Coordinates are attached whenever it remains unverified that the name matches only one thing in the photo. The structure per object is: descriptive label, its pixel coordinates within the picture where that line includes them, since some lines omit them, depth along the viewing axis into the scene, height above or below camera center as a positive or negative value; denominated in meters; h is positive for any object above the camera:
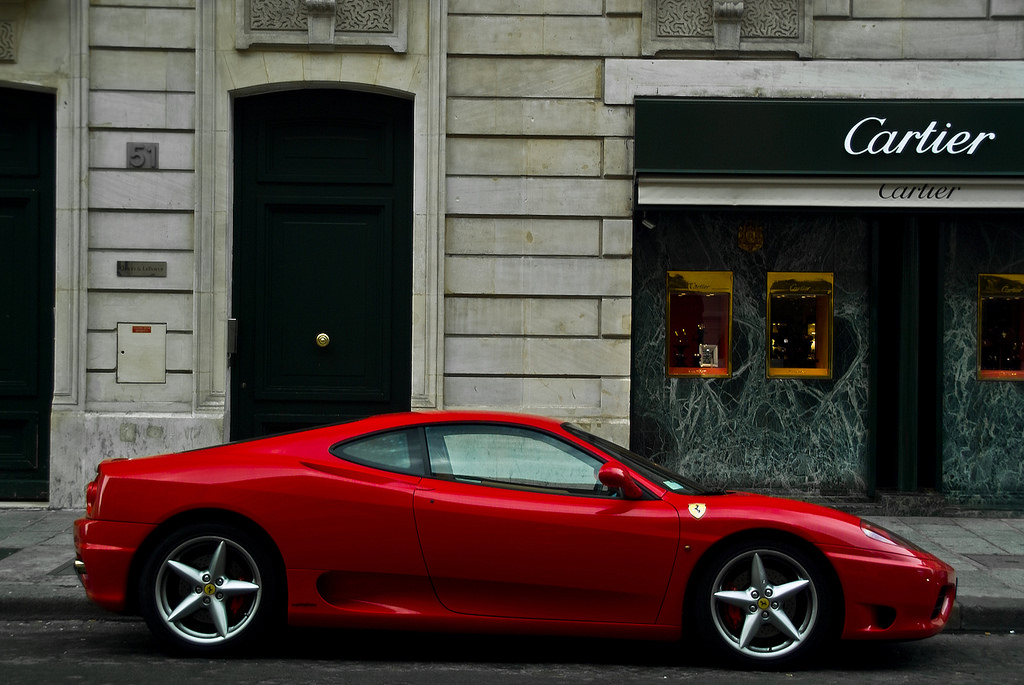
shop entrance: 10.95 -0.14
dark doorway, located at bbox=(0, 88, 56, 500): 10.95 +0.43
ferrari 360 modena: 5.79 -1.16
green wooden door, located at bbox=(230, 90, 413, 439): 11.12 +0.69
